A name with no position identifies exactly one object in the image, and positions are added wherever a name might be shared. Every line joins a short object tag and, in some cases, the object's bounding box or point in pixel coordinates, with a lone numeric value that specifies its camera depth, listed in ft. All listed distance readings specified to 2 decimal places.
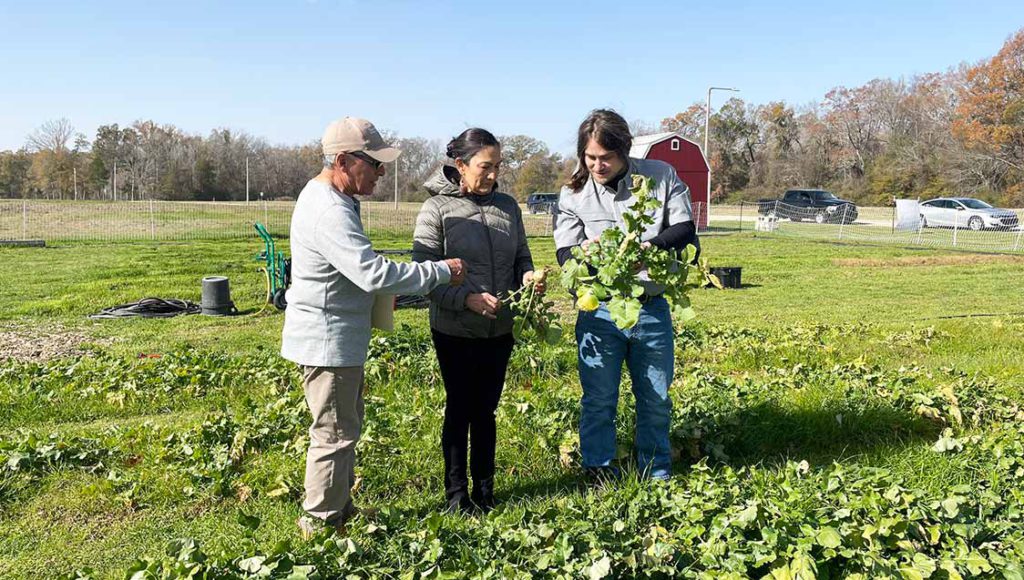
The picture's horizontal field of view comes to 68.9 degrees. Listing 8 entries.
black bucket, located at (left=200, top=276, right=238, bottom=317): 32.04
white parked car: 89.20
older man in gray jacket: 9.69
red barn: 99.30
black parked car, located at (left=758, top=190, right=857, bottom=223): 112.98
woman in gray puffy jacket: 10.84
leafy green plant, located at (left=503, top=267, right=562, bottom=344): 11.10
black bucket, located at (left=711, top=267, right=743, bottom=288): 40.45
